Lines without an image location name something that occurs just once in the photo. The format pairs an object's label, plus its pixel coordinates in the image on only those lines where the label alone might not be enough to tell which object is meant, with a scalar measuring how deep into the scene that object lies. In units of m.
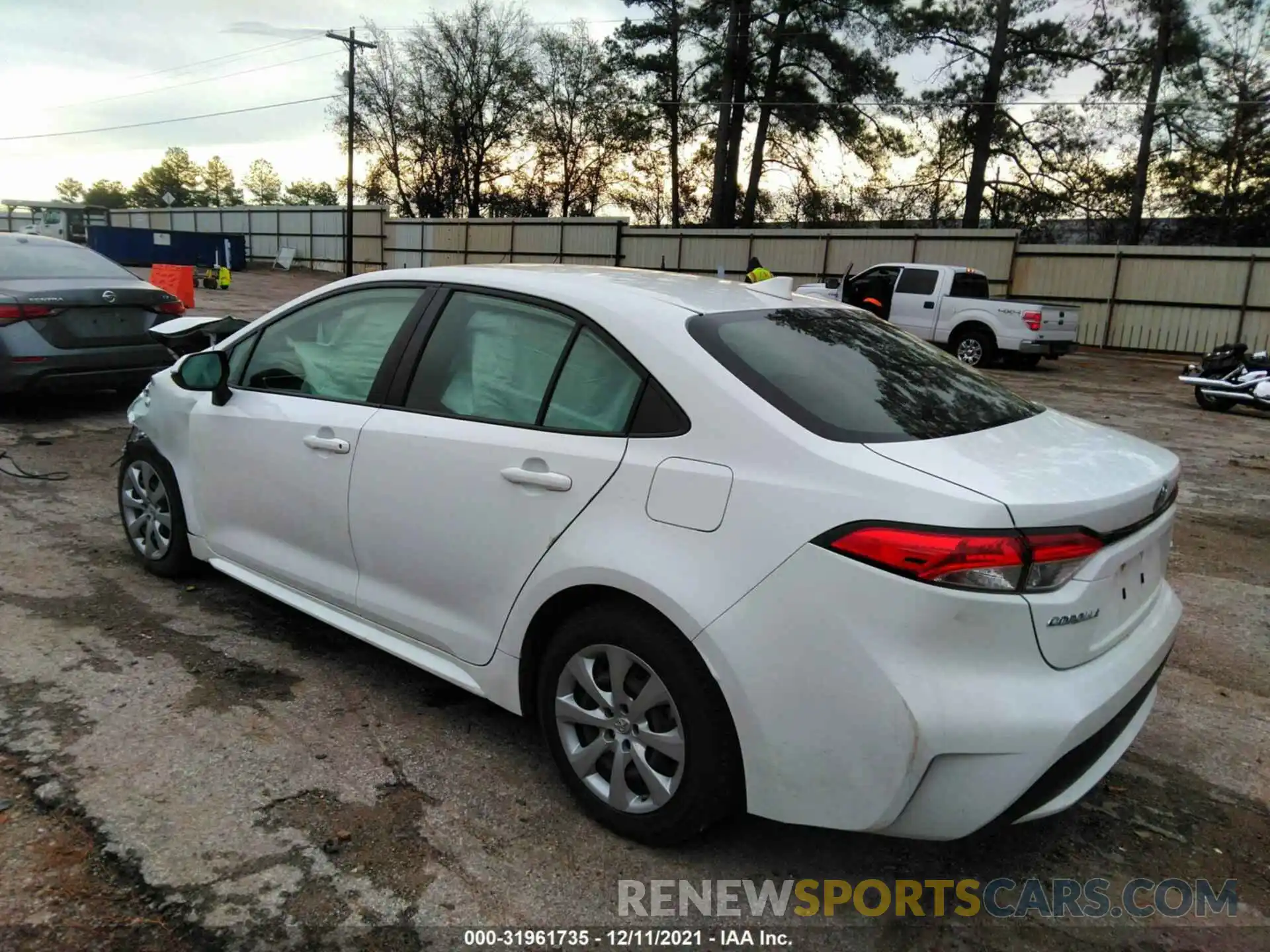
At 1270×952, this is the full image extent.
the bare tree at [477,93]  41.00
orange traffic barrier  18.09
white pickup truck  15.96
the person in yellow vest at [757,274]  12.55
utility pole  32.41
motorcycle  11.29
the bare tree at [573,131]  38.09
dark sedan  7.14
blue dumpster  37.53
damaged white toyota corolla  2.10
